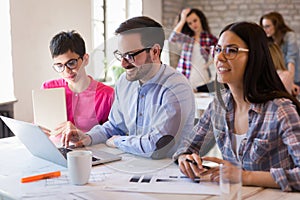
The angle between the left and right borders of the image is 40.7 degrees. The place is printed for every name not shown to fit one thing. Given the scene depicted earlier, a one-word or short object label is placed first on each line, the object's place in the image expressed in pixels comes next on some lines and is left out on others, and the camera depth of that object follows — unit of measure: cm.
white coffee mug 123
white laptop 140
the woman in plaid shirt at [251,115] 125
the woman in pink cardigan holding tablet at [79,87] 186
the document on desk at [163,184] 117
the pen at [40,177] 128
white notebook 184
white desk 114
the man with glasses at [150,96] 150
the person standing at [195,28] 409
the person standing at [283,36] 406
